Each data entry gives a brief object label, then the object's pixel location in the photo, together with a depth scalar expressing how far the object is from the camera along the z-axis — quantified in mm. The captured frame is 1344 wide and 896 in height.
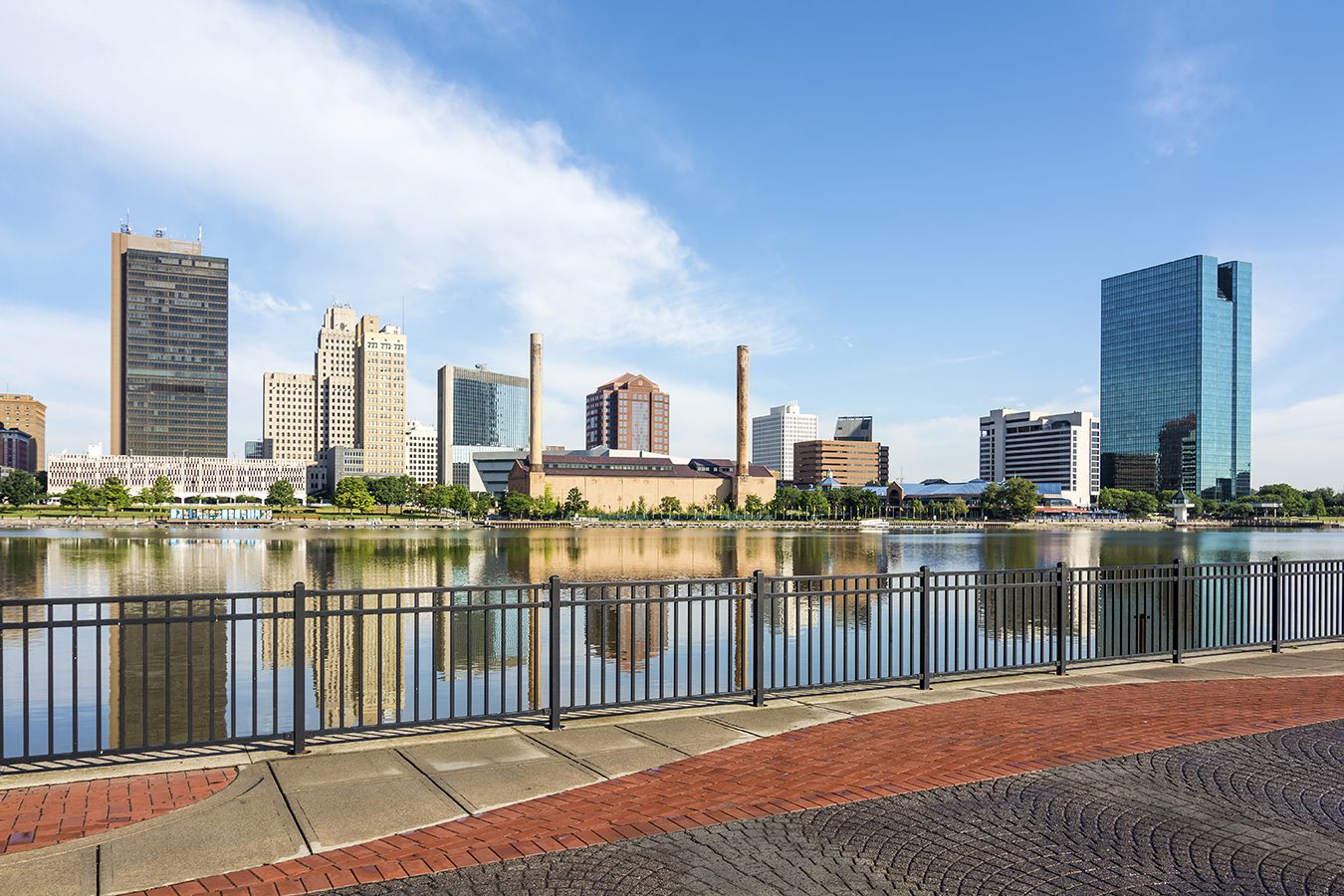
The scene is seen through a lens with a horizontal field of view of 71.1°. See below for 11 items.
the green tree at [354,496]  185250
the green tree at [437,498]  191125
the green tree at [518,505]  180875
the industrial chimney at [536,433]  179500
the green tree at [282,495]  188625
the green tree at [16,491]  194625
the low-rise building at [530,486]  192625
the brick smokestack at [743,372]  192300
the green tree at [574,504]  188875
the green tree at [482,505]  189625
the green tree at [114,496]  169000
